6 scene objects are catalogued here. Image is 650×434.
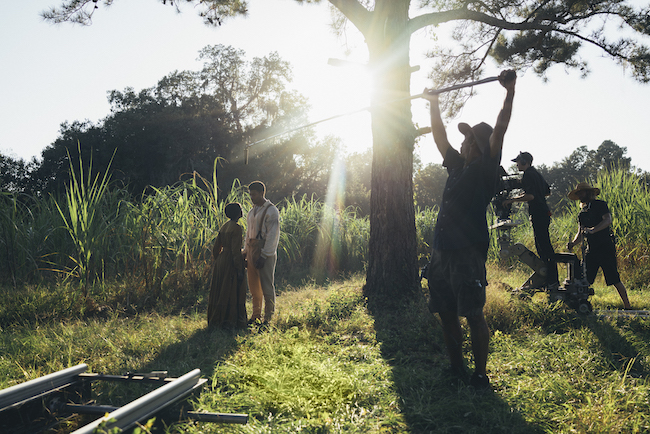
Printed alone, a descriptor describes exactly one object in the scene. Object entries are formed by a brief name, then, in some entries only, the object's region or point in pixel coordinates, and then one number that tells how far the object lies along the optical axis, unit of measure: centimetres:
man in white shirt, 474
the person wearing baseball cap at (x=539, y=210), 488
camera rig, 459
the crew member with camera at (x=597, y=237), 489
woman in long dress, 447
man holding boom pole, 273
